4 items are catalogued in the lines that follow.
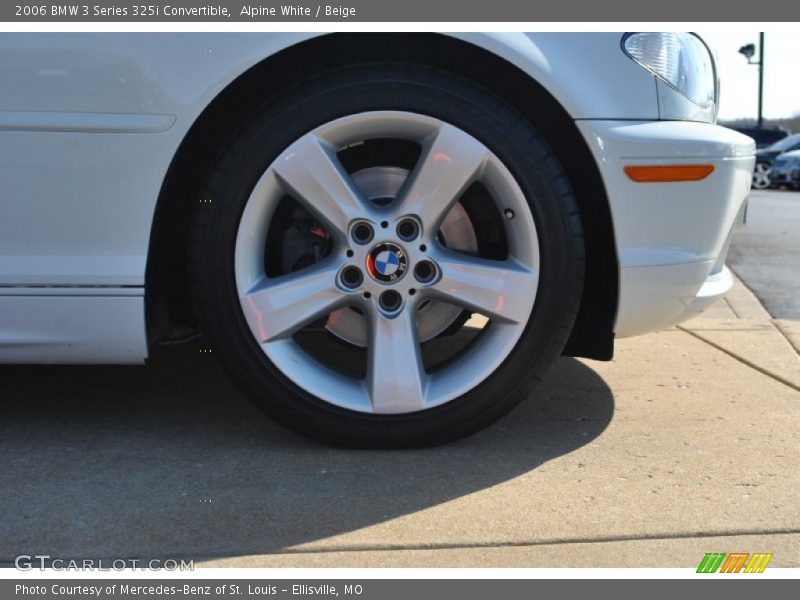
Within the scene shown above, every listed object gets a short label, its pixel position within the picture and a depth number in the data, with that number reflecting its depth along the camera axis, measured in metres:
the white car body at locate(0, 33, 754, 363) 2.31
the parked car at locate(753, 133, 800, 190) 16.72
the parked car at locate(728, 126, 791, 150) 20.36
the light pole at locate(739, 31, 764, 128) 29.45
